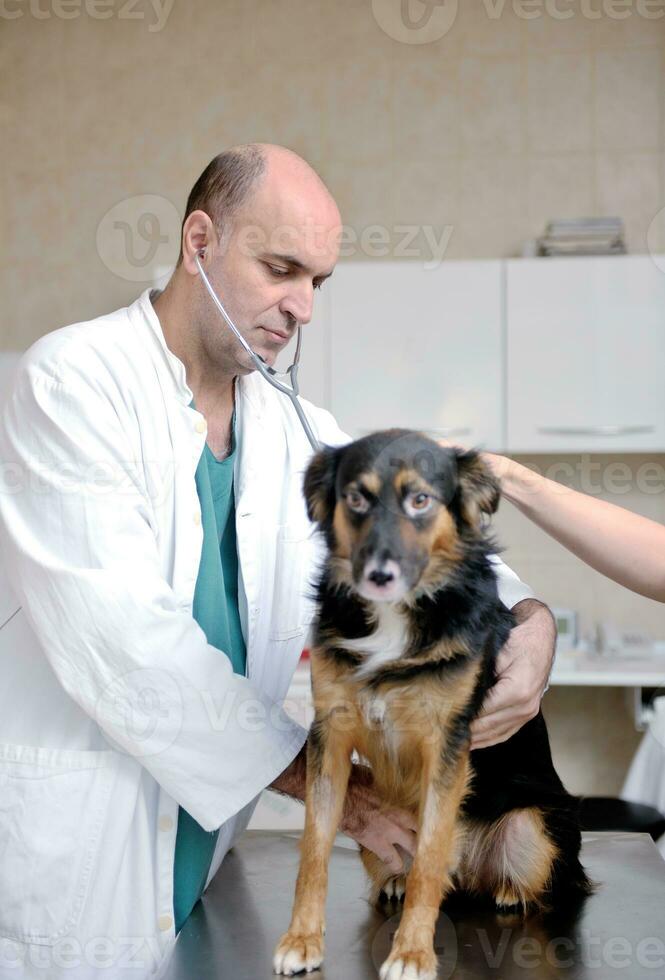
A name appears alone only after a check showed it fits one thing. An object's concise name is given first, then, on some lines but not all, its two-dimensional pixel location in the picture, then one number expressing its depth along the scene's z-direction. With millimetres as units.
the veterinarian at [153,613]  1264
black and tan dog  1162
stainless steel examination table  1146
